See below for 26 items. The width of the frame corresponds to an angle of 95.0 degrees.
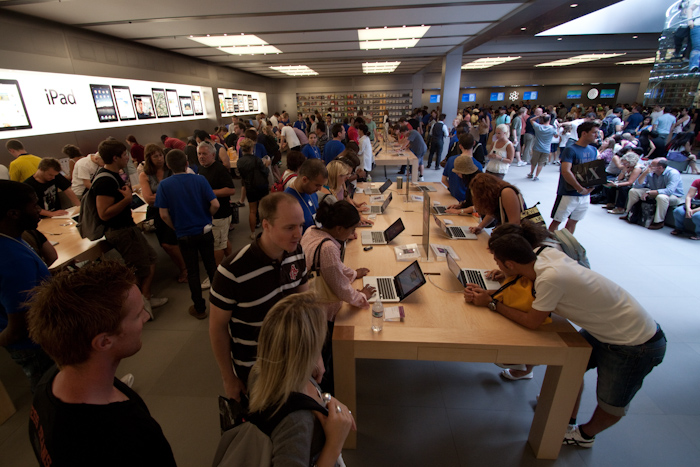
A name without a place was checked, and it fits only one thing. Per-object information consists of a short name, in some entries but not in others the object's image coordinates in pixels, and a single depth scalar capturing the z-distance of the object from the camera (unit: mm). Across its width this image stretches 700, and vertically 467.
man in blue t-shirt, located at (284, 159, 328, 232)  2621
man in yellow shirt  4332
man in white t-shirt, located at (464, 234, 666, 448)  1637
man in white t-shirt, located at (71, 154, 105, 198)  4395
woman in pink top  1892
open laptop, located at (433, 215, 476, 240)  3175
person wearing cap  3508
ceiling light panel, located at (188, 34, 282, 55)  7145
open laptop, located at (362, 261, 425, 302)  2119
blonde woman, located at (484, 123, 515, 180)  5188
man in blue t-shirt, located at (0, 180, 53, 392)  1612
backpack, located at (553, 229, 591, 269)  2258
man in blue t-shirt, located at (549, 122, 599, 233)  3863
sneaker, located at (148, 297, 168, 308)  3594
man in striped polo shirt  1468
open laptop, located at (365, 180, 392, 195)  4941
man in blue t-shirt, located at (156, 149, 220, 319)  2894
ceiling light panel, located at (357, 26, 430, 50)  6941
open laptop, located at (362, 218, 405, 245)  3051
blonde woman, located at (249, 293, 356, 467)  962
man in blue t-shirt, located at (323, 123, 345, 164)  5405
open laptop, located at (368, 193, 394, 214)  3996
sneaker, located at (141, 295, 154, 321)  3269
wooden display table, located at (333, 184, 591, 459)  1740
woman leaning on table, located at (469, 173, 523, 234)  2646
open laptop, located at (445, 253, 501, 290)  2275
